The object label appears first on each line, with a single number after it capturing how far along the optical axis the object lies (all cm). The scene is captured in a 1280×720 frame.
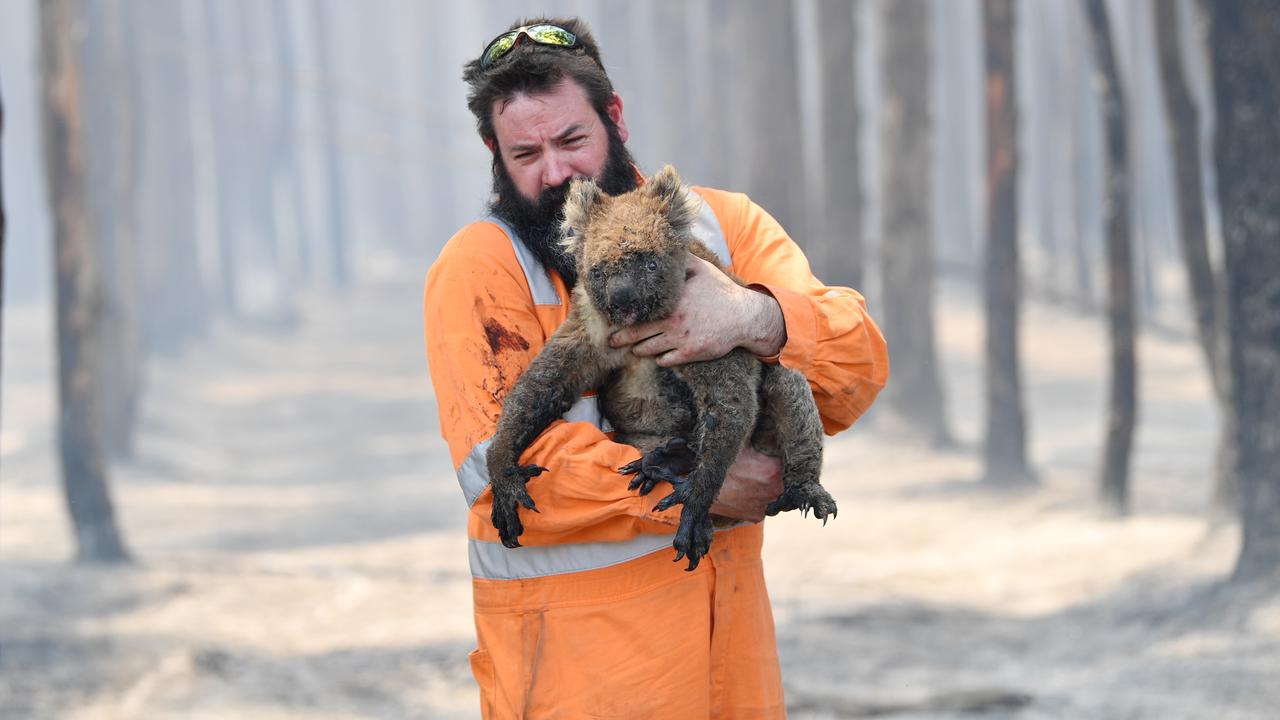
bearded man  580
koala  562
